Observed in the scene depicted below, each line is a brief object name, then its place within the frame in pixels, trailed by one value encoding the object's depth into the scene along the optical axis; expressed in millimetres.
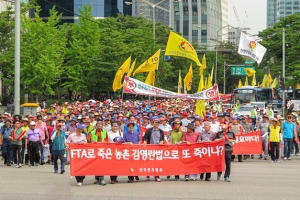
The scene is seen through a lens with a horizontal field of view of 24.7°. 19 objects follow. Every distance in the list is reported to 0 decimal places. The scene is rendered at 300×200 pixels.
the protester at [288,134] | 24603
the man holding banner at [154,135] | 17422
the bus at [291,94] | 74269
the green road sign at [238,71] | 83875
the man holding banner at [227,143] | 17203
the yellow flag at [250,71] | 75000
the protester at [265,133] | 24672
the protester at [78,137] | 17453
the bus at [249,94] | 57678
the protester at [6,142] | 22095
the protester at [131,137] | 17266
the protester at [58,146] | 19183
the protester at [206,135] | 17625
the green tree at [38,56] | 50000
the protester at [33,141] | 21750
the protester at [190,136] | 17500
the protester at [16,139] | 21859
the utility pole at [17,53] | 26906
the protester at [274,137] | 23217
